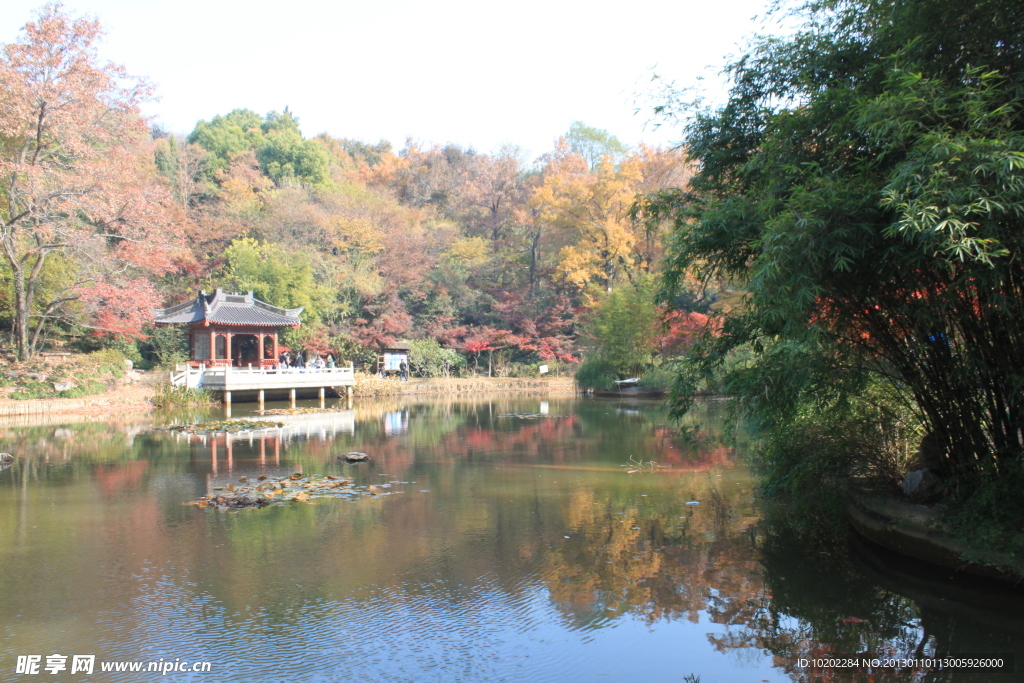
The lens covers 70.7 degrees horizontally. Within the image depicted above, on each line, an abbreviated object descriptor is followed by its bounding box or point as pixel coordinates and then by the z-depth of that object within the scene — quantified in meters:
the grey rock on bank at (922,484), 5.19
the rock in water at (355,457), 10.08
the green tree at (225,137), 33.64
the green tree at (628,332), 21.77
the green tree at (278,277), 25.38
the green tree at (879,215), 3.60
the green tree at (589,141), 38.72
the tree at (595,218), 26.81
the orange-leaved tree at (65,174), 17.23
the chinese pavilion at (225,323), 21.41
